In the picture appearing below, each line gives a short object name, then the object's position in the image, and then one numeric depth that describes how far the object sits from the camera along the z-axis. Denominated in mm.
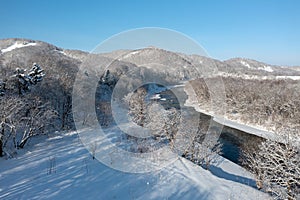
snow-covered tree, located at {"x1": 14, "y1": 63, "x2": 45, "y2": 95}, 19172
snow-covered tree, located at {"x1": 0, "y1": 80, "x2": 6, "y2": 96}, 13799
